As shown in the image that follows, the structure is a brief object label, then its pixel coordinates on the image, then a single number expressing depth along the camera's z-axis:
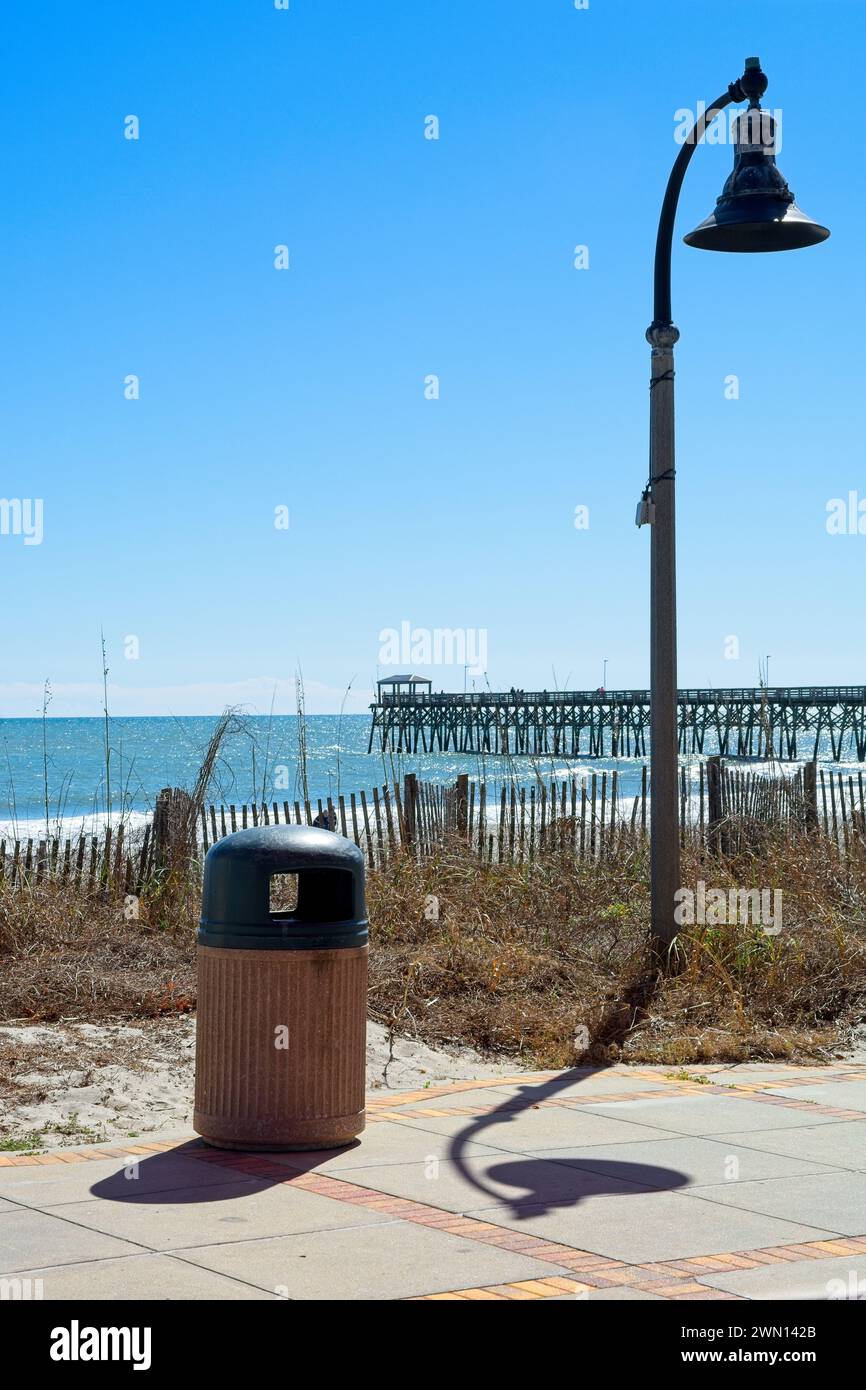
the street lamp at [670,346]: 8.43
